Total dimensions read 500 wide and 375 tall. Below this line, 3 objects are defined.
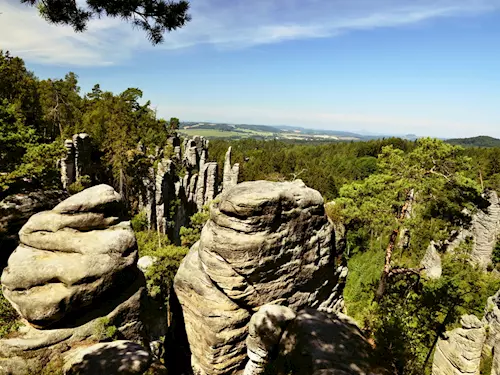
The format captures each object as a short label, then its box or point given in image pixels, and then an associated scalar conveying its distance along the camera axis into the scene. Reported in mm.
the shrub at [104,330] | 10188
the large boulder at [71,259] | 9508
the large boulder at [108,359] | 8438
